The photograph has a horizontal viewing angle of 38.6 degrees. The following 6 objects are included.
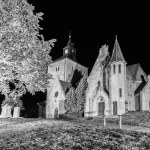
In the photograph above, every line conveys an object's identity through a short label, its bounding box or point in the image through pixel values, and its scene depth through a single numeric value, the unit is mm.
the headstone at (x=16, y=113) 37019
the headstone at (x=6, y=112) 35169
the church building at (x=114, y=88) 38500
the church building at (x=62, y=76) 47188
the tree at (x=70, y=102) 42000
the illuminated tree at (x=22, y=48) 16719
